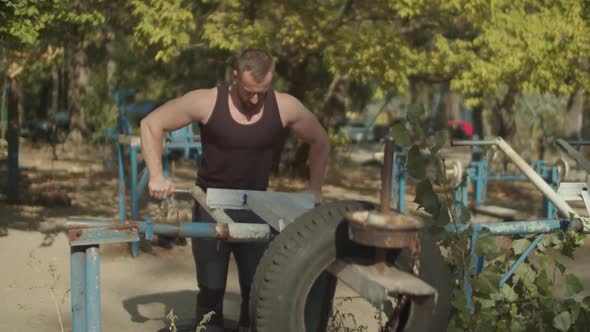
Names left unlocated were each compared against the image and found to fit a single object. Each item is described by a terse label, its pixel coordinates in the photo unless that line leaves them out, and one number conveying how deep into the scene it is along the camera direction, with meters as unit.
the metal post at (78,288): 2.75
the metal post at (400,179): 9.55
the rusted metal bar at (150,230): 2.68
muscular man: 3.58
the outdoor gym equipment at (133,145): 7.58
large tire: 2.54
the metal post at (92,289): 2.72
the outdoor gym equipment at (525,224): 3.33
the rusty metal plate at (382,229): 2.35
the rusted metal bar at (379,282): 2.33
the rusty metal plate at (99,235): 2.67
